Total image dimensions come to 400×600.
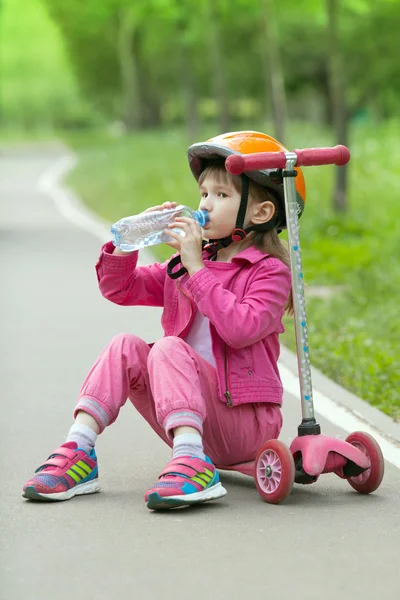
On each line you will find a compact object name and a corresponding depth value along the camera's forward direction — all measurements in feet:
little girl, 16.31
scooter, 16.26
